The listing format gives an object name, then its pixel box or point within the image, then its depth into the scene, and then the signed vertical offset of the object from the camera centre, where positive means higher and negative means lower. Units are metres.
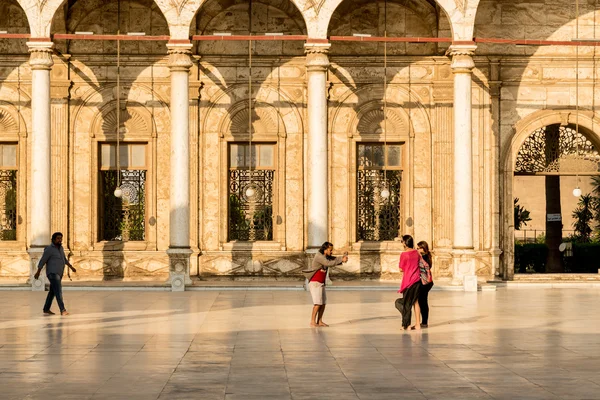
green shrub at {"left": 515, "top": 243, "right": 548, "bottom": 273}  36.75 -1.52
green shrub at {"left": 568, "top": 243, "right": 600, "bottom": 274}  35.70 -1.51
